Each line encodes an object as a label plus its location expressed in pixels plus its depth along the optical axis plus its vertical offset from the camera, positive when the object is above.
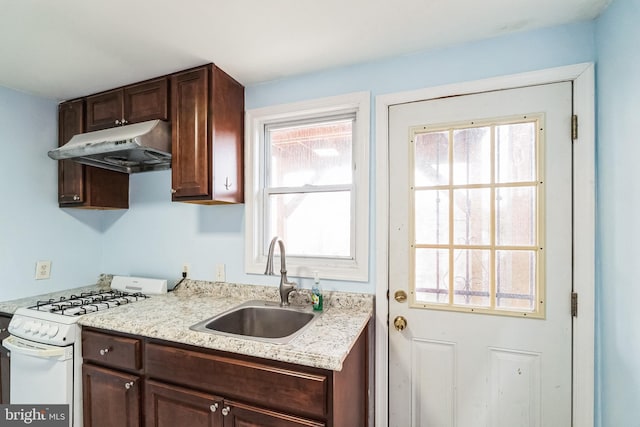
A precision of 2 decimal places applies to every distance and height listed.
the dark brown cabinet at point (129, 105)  1.76 +0.69
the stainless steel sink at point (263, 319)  1.55 -0.60
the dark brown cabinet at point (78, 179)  2.03 +0.24
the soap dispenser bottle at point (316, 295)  1.57 -0.46
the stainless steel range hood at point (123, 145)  1.57 +0.37
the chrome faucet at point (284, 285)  1.65 -0.42
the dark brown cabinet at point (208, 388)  1.08 -0.76
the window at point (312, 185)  1.63 +0.17
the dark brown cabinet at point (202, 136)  1.63 +0.44
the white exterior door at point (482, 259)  1.30 -0.23
